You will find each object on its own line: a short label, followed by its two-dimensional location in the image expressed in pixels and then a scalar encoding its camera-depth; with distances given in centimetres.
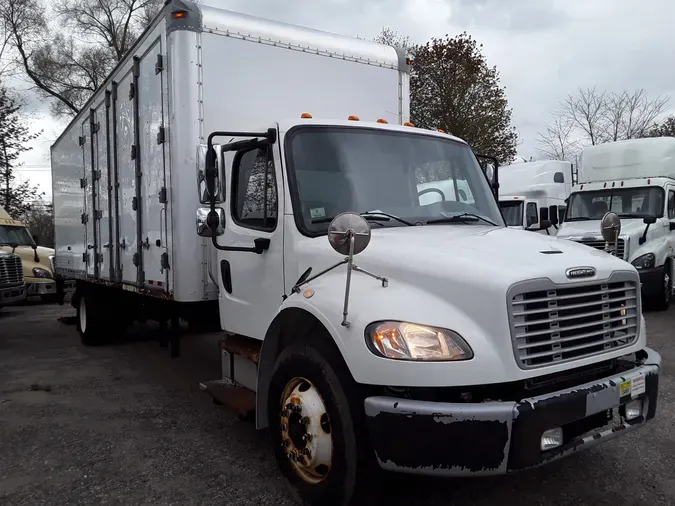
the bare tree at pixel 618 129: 2838
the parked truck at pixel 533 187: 1400
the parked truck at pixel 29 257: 1404
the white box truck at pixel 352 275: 266
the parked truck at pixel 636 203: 1034
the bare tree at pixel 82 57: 2816
